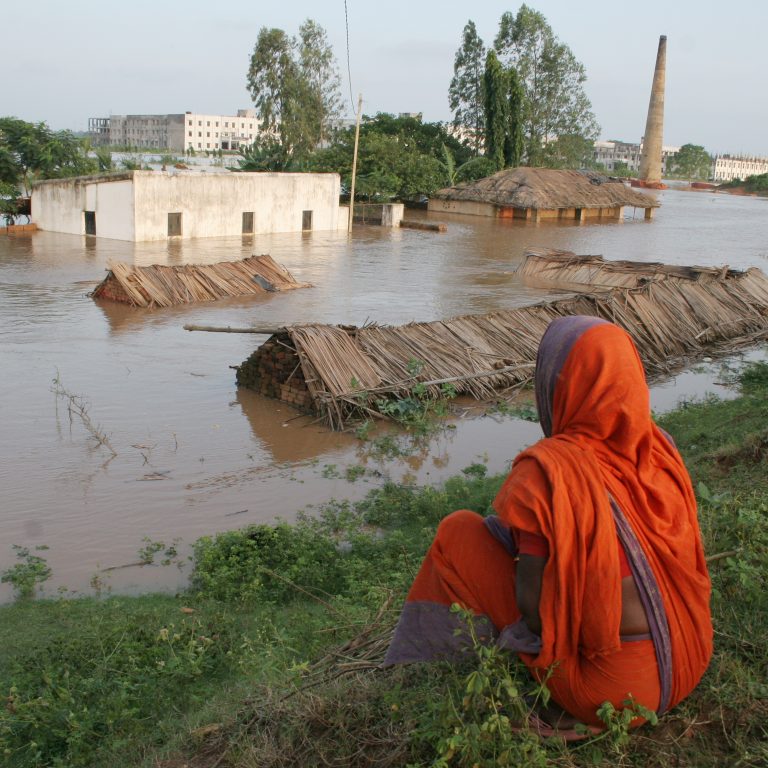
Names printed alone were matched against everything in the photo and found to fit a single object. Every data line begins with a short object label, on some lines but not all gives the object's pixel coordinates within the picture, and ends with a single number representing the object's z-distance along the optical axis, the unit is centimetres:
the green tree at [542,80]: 4691
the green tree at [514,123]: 4028
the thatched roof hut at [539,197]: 3491
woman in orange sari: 210
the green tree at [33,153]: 2456
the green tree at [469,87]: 4669
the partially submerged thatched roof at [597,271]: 1488
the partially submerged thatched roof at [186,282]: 1447
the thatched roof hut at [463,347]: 867
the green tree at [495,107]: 3947
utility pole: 2681
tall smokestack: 5856
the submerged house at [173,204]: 2195
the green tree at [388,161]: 3316
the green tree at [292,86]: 3784
